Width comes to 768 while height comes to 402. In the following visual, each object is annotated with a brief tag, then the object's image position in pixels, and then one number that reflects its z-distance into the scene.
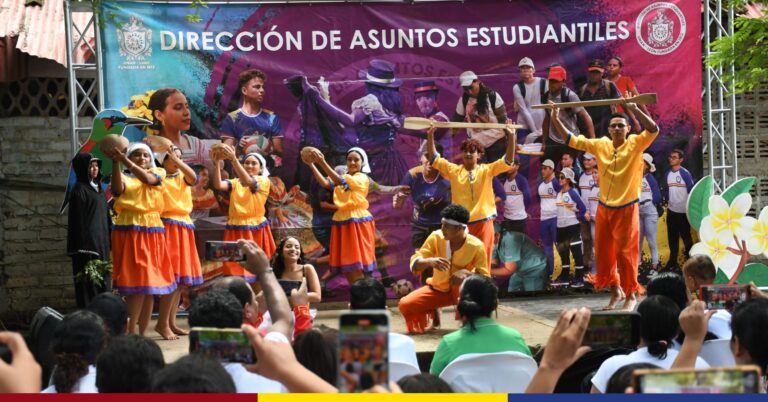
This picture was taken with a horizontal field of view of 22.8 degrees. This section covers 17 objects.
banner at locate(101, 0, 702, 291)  16.39
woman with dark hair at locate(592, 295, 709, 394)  6.41
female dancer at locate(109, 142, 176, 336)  13.19
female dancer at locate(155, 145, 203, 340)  13.74
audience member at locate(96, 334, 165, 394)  5.29
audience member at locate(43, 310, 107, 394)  5.66
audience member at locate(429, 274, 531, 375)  7.21
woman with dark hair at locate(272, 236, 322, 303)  11.99
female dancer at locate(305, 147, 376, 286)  15.93
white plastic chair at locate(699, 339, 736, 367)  7.53
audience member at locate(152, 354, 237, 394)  4.37
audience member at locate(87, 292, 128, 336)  7.63
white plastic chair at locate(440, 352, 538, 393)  6.98
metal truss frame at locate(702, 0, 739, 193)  16.82
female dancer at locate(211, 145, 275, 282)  15.37
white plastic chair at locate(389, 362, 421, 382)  7.30
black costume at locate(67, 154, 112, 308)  13.90
